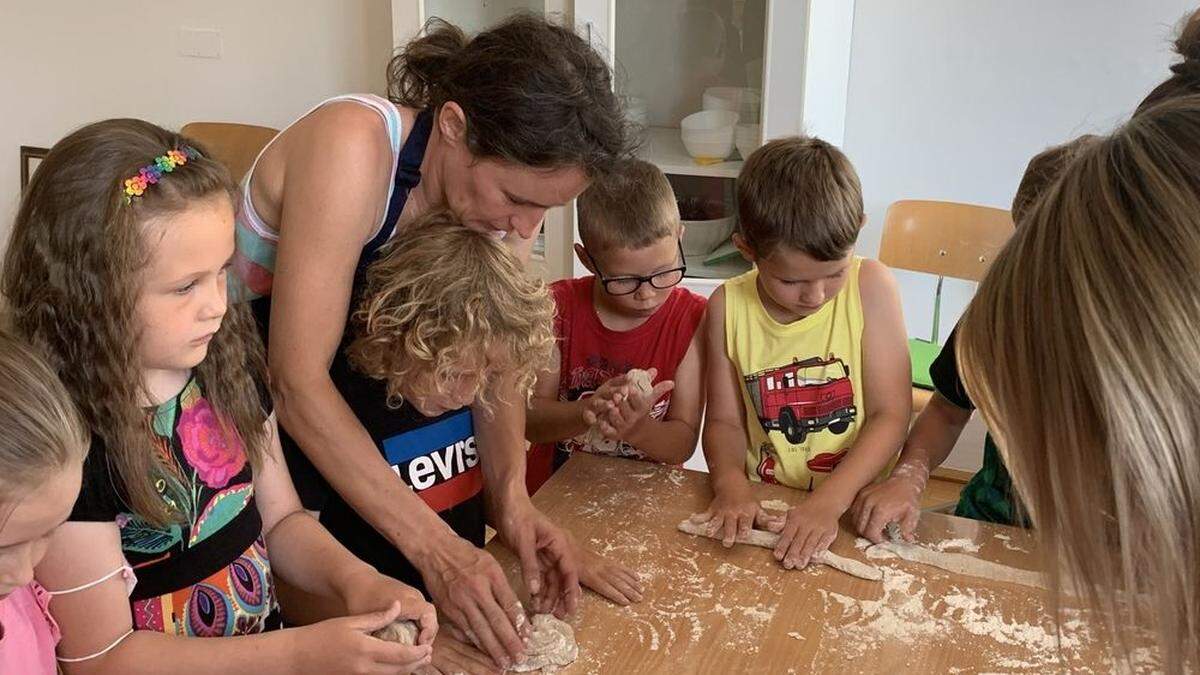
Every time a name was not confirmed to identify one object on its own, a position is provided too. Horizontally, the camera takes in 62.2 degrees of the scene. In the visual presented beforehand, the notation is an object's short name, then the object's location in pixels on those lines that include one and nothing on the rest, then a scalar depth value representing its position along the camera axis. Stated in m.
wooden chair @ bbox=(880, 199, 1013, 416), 2.68
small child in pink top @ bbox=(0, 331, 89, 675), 0.82
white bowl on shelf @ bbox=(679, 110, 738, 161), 2.86
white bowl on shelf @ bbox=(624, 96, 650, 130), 2.90
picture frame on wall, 3.72
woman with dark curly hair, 1.24
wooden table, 1.11
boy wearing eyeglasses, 1.67
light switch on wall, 3.50
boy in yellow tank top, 1.55
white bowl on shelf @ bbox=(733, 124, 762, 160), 2.79
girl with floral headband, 0.99
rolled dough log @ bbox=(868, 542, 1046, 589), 1.27
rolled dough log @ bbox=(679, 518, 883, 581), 1.28
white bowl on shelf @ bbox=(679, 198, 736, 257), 2.92
